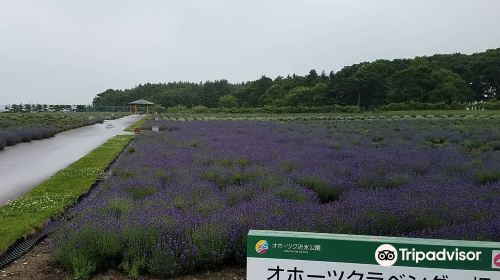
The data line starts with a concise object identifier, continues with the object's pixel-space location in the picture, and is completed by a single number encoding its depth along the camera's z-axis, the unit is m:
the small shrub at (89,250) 4.56
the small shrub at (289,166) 9.45
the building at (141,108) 86.59
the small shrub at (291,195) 6.62
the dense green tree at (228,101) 99.25
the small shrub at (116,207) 5.99
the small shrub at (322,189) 7.51
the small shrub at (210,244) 4.57
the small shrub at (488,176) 8.21
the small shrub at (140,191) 7.43
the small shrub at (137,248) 4.49
